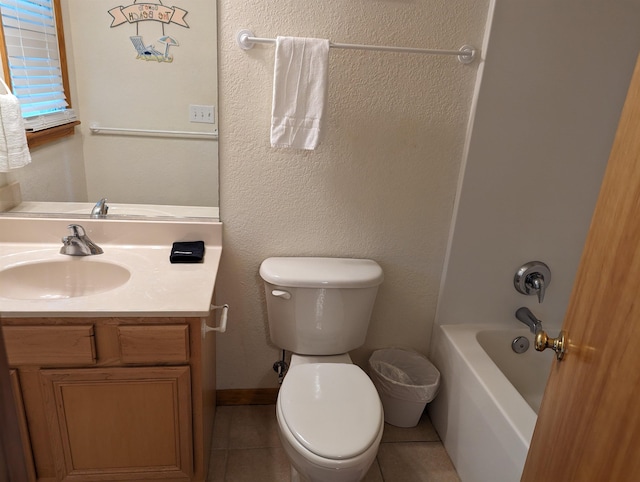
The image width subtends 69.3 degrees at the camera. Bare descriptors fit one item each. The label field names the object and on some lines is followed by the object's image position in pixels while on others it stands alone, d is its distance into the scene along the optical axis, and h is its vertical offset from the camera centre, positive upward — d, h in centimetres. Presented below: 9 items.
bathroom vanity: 132 -85
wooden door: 77 -41
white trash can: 194 -119
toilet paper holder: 142 -78
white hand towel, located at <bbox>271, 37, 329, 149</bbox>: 153 -2
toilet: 138 -99
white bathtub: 151 -108
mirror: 158 -16
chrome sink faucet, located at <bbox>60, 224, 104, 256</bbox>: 161 -58
